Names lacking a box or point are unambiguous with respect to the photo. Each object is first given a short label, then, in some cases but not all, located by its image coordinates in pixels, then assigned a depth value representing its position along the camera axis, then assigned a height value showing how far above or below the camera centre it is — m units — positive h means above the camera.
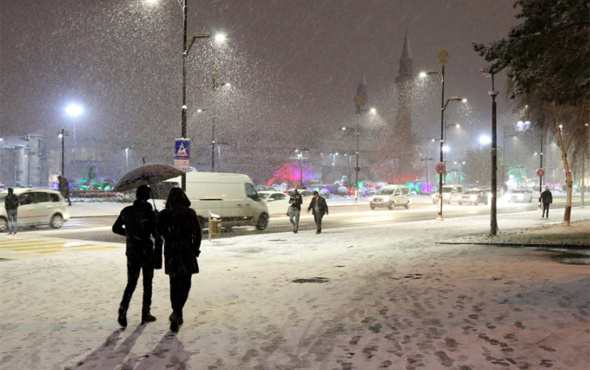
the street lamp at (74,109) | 47.12 +7.20
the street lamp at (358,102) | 47.49 +8.13
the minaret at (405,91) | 130.38 +26.18
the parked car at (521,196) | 60.16 -0.05
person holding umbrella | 7.00 -0.65
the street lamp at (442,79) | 27.47 +6.02
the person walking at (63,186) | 38.66 +0.56
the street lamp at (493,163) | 19.62 +1.15
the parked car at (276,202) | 34.75 -0.45
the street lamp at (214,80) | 28.96 +6.04
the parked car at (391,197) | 43.84 -0.15
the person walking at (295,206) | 21.38 -0.43
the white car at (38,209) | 22.78 -0.62
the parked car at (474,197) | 54.19 -0.16
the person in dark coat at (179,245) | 6.79 -0.62
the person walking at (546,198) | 30.55 -0.13
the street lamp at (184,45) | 18.62 +5.04
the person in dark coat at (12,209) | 20.58 -0.56
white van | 20.88 -0.13
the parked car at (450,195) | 55.03 +0.03
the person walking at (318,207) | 20.80 -0.45
